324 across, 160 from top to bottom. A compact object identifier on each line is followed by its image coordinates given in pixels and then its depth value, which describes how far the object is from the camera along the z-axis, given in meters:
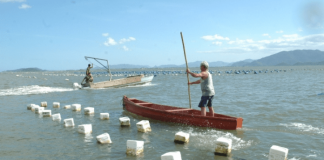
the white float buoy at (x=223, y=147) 7.10
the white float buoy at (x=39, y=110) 14.20
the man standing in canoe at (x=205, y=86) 9.62
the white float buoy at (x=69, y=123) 11.02
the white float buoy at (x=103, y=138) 8.38
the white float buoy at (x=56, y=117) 12.24
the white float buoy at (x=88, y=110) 14.12
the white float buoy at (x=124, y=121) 11.08
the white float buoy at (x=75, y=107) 15.23
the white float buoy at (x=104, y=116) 12.71
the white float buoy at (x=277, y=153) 6.21
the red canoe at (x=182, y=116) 9.83
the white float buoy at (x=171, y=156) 5.86
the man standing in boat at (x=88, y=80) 29.30
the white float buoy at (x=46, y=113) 13.30
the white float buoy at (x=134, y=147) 7.18
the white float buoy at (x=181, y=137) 8.36
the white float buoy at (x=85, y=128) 9.78
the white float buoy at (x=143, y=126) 9.98
